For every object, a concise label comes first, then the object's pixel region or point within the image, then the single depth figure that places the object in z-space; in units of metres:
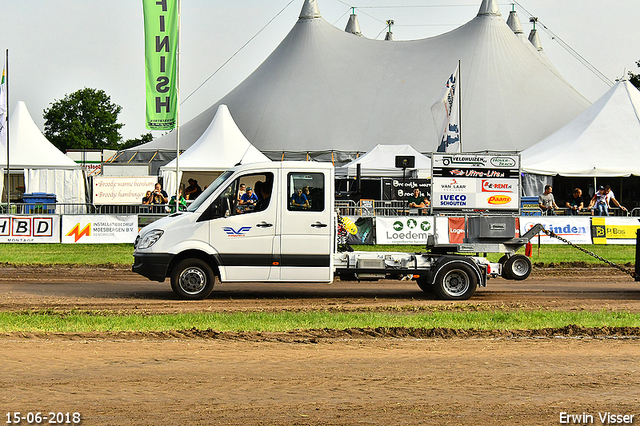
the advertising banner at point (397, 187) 31.80
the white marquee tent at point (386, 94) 43.66
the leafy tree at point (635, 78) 74.12
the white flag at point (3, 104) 28.47
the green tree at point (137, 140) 113.14
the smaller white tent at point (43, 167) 35.25
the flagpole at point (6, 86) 28.80
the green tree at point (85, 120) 99.00
